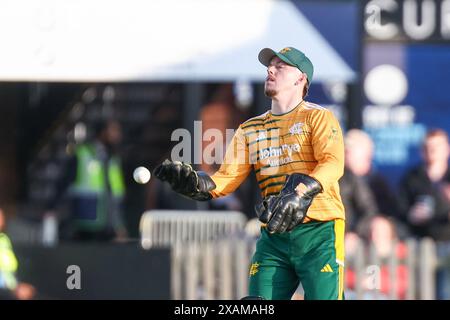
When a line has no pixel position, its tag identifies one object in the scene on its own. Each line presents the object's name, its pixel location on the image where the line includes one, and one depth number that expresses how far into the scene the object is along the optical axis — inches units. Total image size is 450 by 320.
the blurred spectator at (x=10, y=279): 513.7
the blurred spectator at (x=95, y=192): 661.9
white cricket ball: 325.1
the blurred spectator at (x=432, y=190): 536.7
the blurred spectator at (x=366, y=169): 520.1
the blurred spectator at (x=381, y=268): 528.1
